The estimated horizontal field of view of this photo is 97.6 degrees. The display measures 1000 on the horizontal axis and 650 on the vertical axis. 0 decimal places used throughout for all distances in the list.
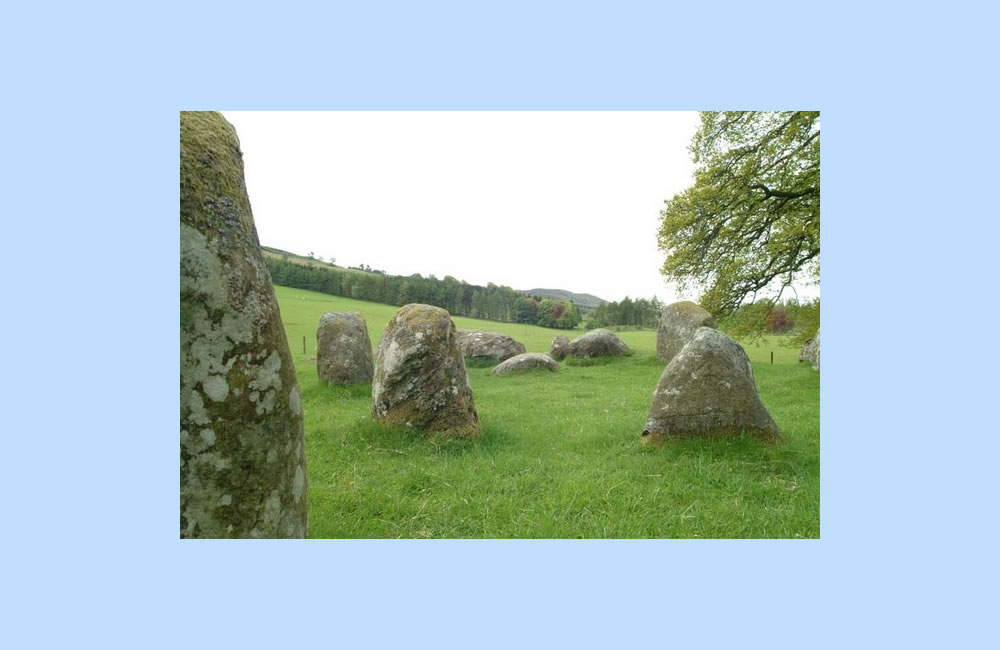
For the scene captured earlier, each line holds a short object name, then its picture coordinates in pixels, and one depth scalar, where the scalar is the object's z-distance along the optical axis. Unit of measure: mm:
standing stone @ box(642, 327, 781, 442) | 5160
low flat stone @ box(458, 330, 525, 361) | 16531
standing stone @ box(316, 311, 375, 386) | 10414
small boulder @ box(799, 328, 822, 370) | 12844
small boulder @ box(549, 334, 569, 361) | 18203
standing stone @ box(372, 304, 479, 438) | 5965
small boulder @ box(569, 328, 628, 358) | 17484
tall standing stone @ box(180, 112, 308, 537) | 2338
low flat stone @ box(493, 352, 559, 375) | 14243
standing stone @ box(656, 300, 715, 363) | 15070
